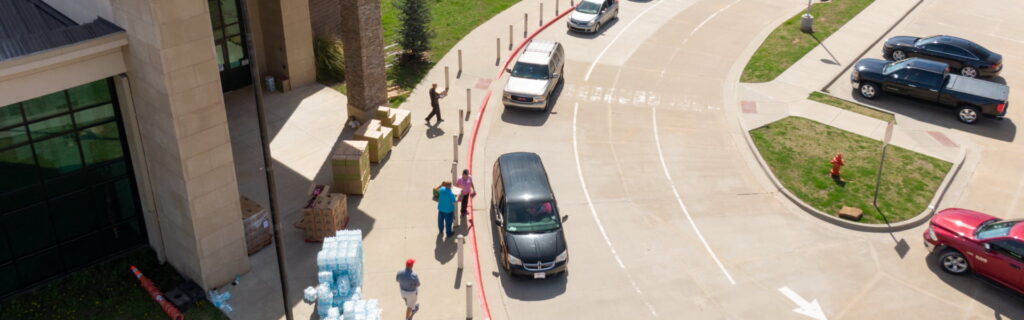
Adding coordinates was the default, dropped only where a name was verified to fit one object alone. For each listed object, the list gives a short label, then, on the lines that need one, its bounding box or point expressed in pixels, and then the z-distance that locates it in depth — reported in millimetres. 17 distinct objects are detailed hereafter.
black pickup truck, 26938
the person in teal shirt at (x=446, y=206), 19281
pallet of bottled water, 16719
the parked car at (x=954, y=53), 30255
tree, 30531
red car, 18531
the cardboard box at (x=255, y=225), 19000
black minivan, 18422
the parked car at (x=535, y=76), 26781
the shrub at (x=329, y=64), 28844
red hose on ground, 16805
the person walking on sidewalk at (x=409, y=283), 16502
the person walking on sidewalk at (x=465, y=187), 20391
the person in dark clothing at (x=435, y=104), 25484
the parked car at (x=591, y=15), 34562
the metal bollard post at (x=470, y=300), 16825
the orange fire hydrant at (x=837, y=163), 23500
